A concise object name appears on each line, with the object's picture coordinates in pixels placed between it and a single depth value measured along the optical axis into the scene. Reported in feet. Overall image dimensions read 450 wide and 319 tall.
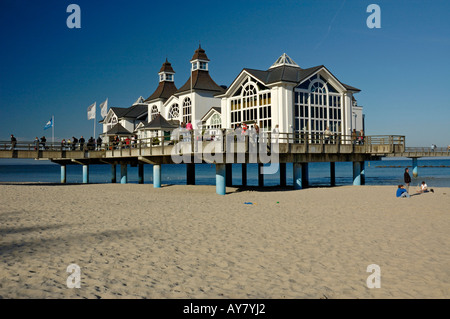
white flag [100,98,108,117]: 121.52
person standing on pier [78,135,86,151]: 118.52
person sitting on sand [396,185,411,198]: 65.26
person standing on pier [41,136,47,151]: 111.65
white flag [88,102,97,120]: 121.53
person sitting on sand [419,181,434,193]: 75.22
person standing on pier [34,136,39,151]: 107.34
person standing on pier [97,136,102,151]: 117.58
